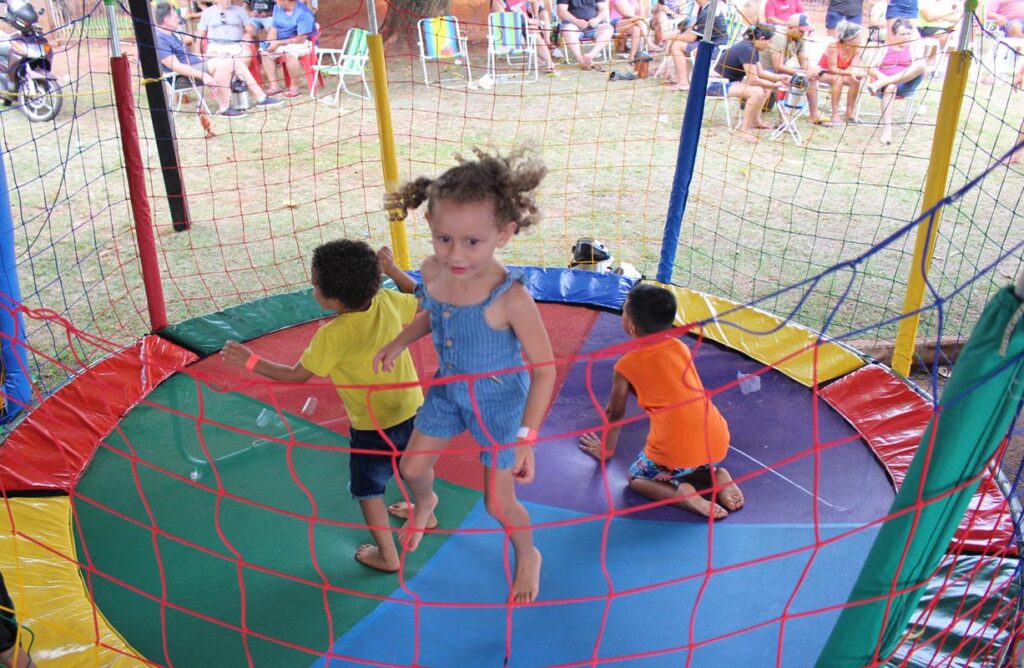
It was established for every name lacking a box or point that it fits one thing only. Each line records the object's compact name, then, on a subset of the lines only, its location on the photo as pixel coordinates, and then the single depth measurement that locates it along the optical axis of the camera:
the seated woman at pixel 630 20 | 9.83
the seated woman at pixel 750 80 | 7.65
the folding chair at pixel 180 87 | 8.55
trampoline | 2.63
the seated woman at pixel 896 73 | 7.76
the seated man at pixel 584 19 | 9.90
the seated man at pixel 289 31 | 8.75
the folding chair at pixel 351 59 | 8.66
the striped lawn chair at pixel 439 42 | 9.47
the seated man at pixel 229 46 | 8.57
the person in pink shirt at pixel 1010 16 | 9.06
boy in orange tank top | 3.02
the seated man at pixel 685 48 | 8.34
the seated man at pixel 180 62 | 8.02
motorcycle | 8.00
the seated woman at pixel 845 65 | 7.90
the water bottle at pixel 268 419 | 3.79
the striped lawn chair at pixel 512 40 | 9.66
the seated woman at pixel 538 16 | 9.90
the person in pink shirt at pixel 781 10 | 8.63
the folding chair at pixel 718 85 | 8.17
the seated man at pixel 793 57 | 7.87
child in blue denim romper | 2.30
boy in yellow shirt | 2.51
